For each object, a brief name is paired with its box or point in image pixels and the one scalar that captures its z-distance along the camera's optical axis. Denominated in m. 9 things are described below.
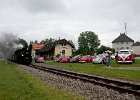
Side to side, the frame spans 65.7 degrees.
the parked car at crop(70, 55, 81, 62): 21.57
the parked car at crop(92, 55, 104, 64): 17.18
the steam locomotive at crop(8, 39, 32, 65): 17.80
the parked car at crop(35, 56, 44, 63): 24.28
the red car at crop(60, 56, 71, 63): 21.92
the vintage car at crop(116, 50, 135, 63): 15.07
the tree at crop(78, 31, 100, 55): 53.35
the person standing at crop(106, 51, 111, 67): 13.04
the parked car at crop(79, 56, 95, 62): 20.30
